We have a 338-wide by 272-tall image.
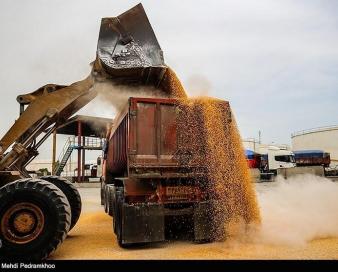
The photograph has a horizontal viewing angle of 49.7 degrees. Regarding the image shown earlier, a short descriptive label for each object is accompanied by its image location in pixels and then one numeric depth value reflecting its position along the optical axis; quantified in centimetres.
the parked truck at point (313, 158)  3909
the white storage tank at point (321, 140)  5687
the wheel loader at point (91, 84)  689
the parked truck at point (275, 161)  3862
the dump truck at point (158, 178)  666
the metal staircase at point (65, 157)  3425
